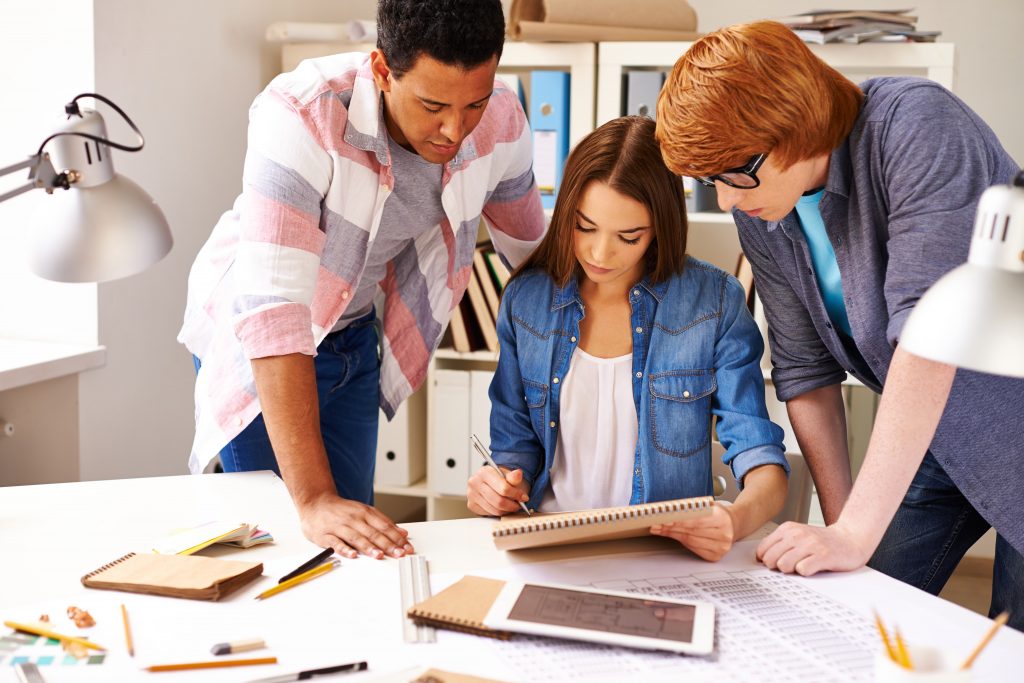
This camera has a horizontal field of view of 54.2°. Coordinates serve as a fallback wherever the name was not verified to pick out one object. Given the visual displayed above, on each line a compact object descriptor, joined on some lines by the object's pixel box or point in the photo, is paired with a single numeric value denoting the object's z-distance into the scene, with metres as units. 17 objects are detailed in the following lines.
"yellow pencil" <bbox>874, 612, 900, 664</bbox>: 0.71
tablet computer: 1.00
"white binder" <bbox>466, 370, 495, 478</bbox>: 2.83
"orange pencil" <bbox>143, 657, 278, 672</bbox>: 0.96
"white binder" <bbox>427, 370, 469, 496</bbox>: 2.87
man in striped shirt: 1.34
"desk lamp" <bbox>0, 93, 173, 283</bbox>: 1.20
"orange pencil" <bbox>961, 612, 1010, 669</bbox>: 0.72
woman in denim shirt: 1.48
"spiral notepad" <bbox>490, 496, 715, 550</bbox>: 1.10
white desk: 0.99
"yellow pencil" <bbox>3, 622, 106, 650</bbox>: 1.00
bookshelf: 2.49
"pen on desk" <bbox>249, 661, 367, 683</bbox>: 0.94
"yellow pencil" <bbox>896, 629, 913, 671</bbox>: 0.72
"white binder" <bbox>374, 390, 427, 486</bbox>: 2.96
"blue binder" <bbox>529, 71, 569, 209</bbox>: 2.69
